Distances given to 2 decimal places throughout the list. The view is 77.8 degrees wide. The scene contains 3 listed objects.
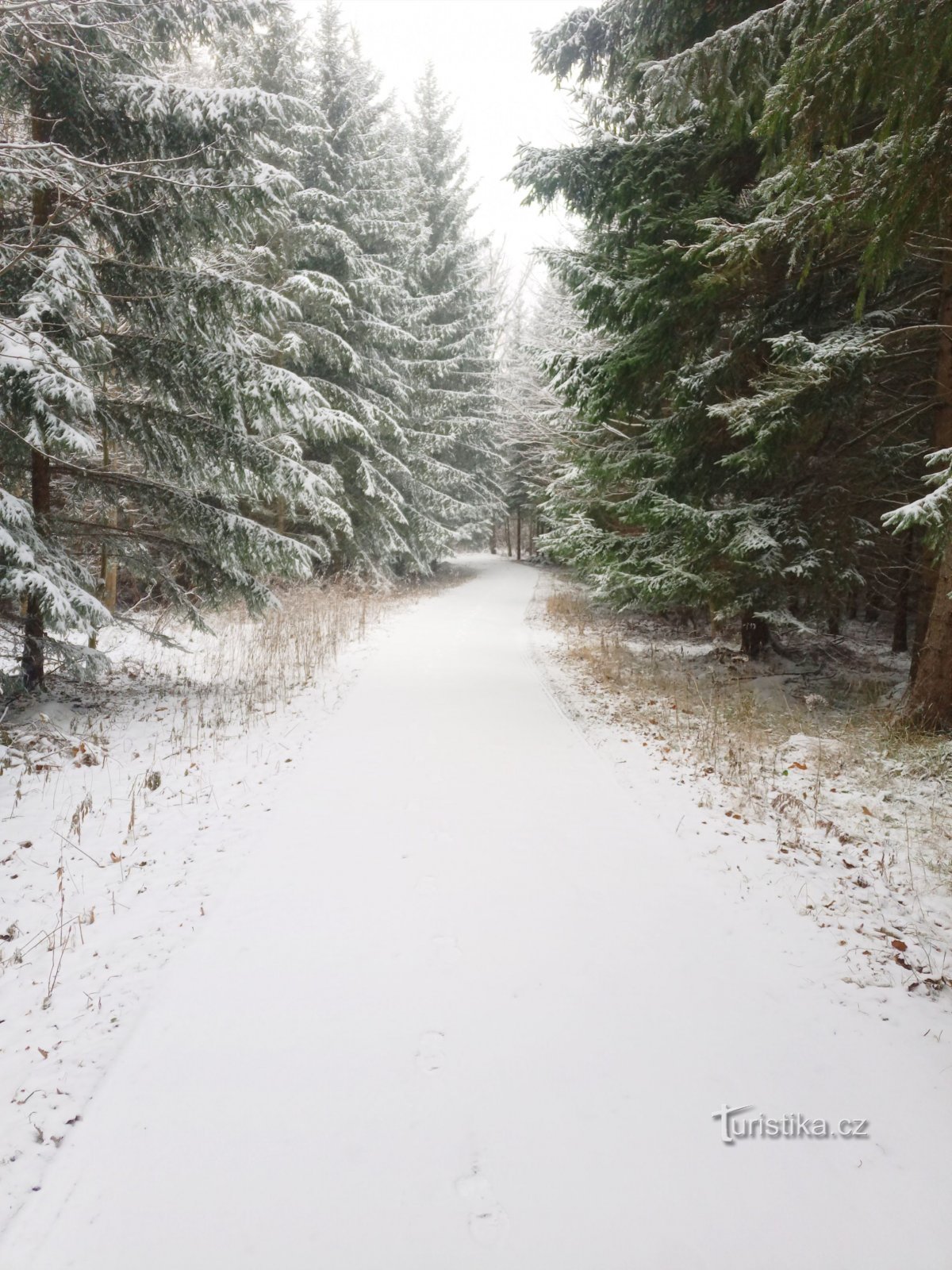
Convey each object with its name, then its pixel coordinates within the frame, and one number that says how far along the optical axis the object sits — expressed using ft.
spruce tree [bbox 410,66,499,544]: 70.38
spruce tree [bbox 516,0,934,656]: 24.06
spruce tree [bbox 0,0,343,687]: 17.83
